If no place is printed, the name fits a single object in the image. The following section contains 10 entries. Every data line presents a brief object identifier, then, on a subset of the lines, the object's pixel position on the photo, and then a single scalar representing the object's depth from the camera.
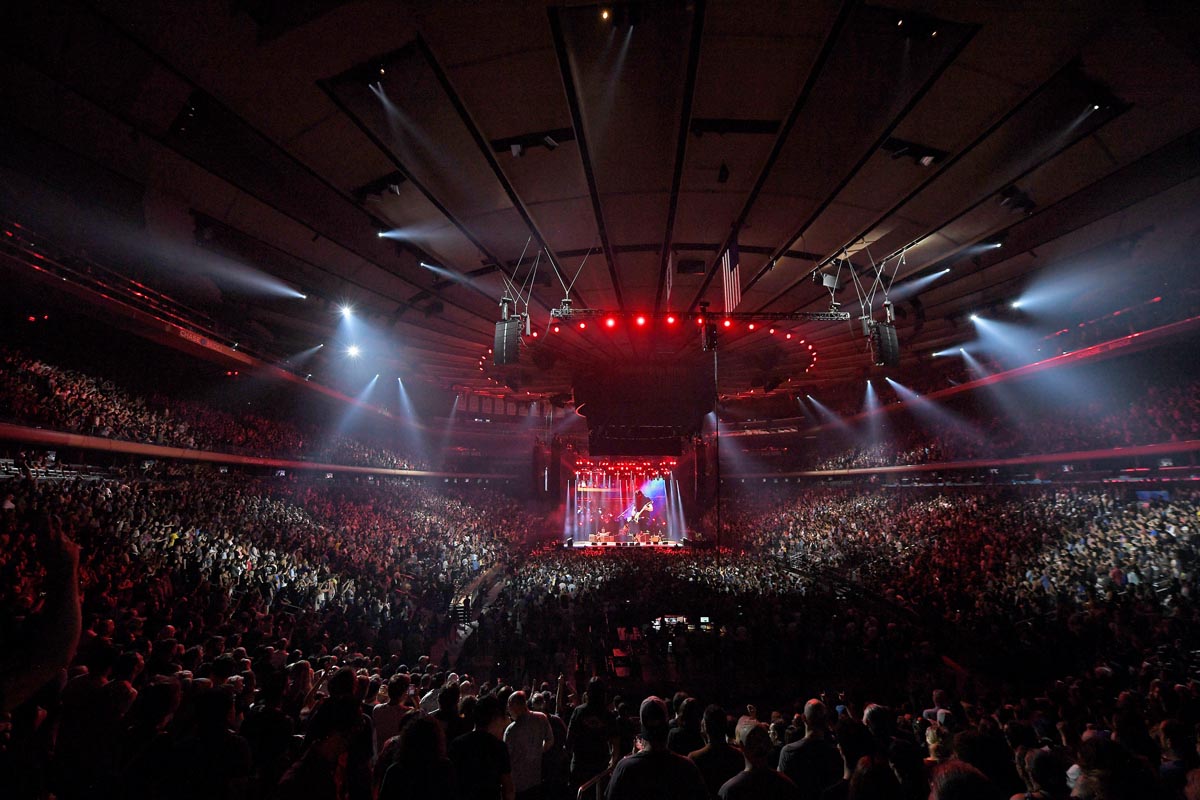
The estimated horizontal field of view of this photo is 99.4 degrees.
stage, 39.72
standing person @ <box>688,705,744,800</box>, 3.18
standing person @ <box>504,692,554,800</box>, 4.18
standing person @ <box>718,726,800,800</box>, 2.72
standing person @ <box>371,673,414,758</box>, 4.55
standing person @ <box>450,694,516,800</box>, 3.07
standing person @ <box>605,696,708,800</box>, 2.61
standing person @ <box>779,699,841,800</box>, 3.32
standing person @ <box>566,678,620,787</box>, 4.07
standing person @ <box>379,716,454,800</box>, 2.68
